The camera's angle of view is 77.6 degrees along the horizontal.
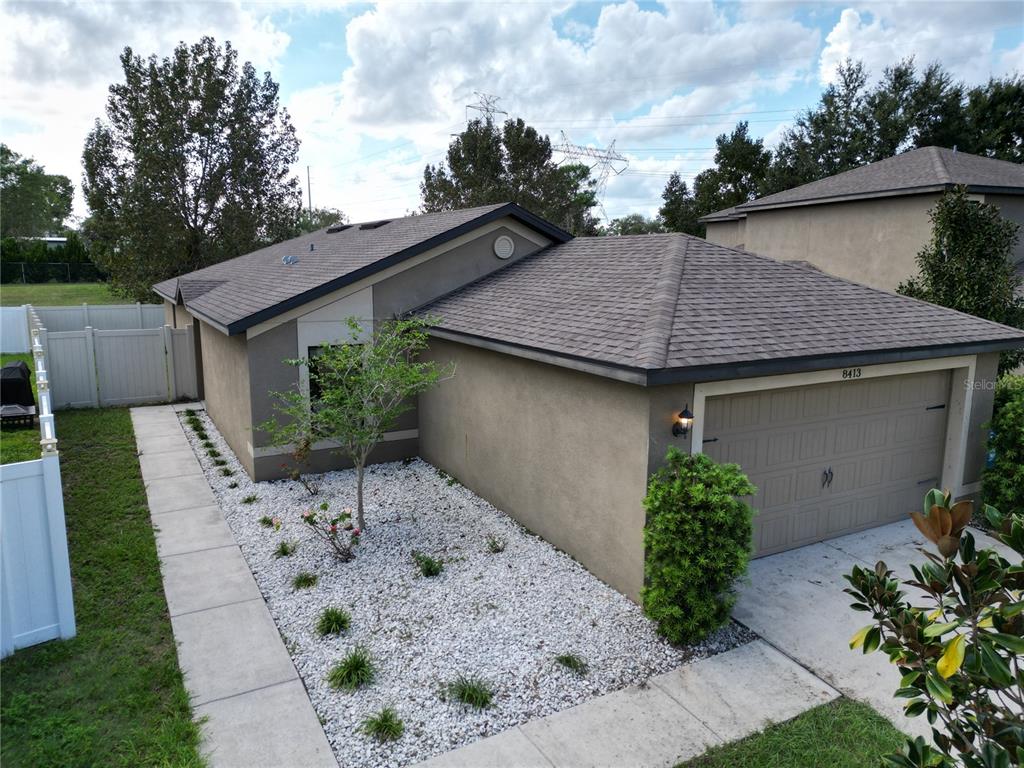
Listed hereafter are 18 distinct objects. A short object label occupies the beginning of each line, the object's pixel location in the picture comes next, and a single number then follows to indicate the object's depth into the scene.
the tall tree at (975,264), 11.38
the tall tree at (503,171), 42.34
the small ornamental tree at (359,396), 8.38
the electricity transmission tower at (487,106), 42.91
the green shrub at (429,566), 7.57
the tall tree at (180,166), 29.66
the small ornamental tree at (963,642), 2.15
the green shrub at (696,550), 5.96
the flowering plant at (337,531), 7.96
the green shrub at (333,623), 6.37
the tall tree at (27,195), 60.72
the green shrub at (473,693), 5.29
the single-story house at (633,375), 7.09
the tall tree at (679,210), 41.69
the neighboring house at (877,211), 15.66
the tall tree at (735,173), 41.00
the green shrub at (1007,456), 8.77
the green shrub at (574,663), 5.79
